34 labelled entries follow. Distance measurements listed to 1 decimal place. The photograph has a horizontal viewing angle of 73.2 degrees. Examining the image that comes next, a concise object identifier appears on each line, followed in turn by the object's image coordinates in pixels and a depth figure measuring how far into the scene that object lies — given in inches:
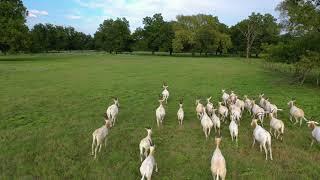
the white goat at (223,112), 419.1
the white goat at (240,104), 459.1
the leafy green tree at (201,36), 2274.2
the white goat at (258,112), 410.3
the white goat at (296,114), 419.4
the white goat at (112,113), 418.4
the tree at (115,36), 2686.2
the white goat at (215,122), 370.9
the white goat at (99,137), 312.2
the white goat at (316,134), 324.5
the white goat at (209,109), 435.9
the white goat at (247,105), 468.2
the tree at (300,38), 678.0
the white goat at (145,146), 293.4
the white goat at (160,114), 406.0
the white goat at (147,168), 244.6
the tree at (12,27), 1516.1
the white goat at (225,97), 520.8
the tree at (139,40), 2545.1
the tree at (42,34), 2723.8
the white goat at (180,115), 410.0
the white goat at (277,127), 351.1
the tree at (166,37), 2449.2
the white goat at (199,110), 429.9
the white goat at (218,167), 244.4
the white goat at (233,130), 343.5
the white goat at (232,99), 480.8
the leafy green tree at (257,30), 2280.9
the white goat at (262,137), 305.8
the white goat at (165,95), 565.4
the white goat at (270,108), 430.3
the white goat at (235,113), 401.0
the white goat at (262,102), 486.6
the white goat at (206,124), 358.5
